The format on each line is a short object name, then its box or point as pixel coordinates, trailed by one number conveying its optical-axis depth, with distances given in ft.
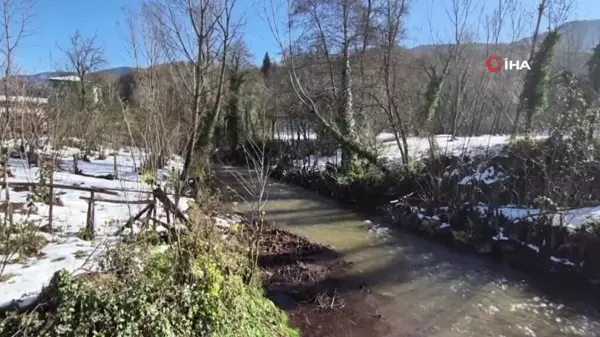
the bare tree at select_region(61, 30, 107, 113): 108.12
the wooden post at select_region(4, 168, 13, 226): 18.28
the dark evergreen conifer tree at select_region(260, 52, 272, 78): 140.87
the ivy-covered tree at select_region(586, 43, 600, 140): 31.45
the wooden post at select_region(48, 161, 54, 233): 21.04
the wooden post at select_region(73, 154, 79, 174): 48.91
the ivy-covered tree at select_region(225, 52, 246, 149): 87.09
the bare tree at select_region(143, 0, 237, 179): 43.66
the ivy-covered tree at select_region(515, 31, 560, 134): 57.16
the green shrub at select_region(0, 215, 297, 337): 11.28
